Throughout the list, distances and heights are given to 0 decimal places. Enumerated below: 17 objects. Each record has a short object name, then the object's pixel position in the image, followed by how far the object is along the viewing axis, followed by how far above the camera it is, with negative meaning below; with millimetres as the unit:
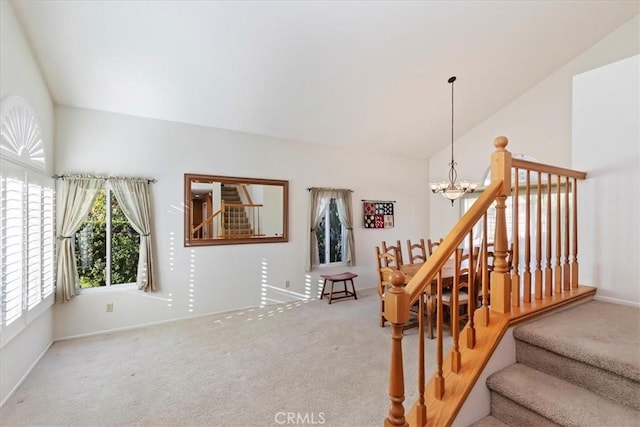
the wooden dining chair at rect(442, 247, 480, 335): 3766 -1004
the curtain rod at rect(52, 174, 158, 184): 3721 +518
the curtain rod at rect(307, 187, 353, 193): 5533 +535
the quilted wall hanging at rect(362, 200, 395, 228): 6227 +100
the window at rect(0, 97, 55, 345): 2459 -27
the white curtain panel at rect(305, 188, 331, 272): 5480 -87
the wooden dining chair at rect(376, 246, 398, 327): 3950 -734
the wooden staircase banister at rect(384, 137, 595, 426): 1368 -481
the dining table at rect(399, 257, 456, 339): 3537 -804
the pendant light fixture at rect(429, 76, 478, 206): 4203 +405
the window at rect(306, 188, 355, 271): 5793 -229
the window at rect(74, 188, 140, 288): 3943 -364
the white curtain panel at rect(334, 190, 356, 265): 5910 +0
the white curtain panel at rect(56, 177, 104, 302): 3701 -93
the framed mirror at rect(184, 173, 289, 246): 4578 +128
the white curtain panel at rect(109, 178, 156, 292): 4070 +43
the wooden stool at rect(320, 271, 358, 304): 5258 -1126
